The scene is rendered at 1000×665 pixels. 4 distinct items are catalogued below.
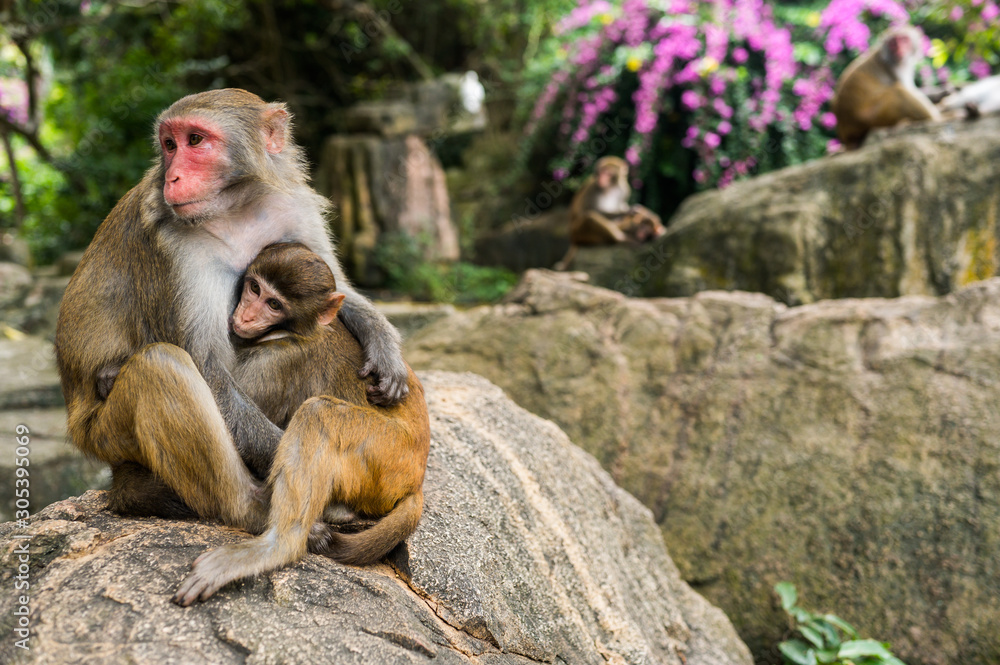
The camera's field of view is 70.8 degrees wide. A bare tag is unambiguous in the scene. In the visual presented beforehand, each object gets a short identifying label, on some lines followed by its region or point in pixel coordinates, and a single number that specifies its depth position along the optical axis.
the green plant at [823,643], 3.42
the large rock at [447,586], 1.81
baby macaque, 2.00
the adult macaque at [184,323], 2.09
